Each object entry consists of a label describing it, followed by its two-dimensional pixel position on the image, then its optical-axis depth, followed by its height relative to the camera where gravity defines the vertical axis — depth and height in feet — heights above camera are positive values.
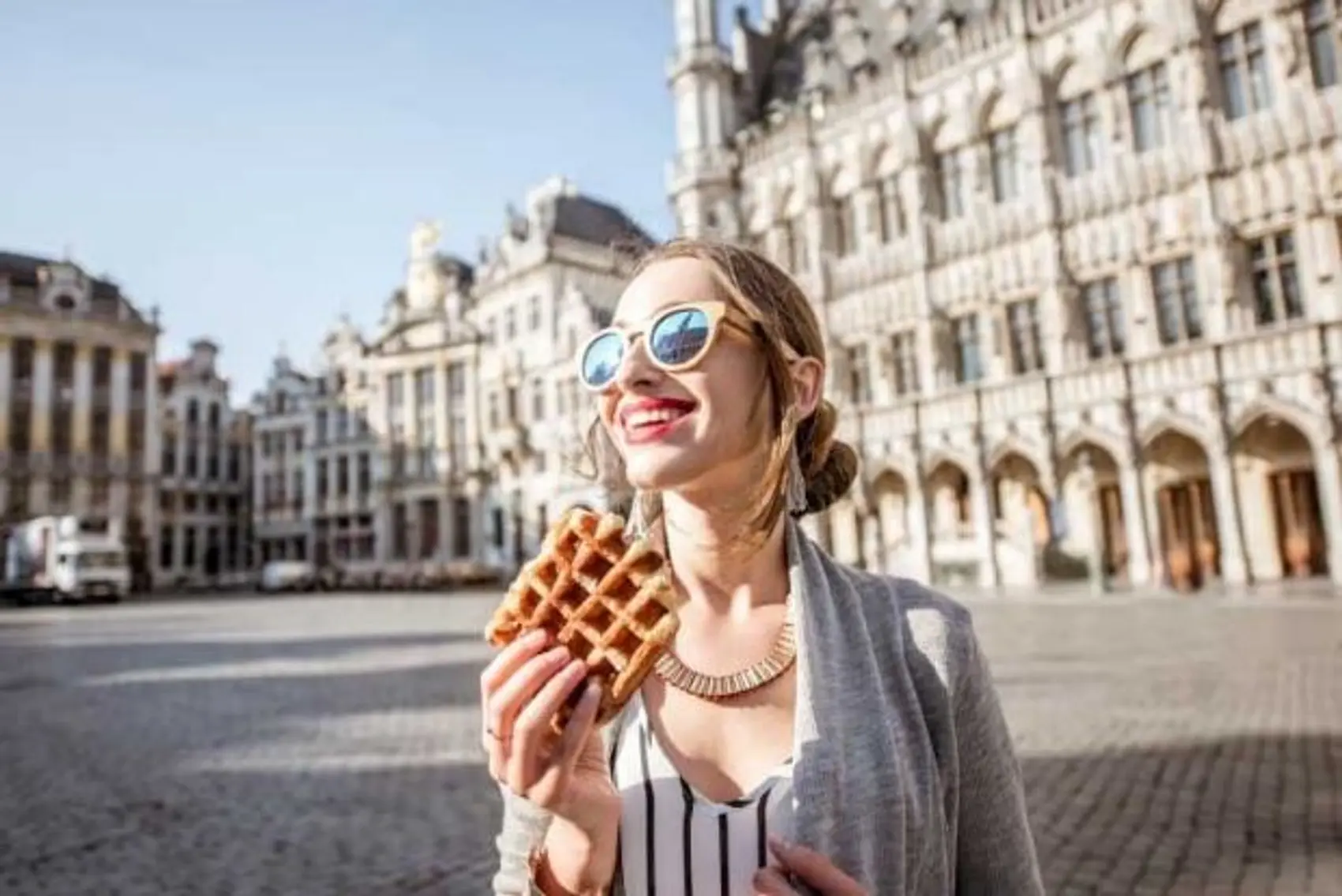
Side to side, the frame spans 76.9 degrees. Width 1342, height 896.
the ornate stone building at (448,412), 148.05 +26.74
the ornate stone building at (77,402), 165.07 +31.95
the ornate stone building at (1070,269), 66.90 +22.14
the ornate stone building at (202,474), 209.36 +20.40
